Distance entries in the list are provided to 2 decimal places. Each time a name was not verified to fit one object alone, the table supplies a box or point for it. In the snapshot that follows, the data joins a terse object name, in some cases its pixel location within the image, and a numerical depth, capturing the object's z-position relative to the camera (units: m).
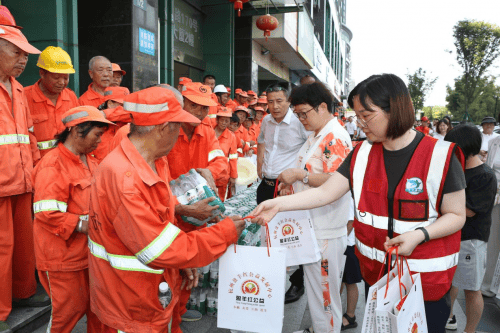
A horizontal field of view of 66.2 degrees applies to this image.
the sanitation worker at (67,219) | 2.57
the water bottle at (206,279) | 3.85
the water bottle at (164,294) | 2.02
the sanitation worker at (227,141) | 5.98
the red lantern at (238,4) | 9.21
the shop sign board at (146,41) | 6.95
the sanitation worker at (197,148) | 3.38
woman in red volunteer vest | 1.84
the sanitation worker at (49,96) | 3.96
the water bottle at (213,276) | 3.86
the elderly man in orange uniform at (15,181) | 3.14
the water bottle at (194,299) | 3.89
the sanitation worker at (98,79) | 4.88
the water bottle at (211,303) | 3.82
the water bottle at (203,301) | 3.85
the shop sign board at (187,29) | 10.80
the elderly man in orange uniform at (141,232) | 1.82
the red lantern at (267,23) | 11.42
